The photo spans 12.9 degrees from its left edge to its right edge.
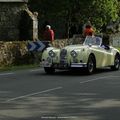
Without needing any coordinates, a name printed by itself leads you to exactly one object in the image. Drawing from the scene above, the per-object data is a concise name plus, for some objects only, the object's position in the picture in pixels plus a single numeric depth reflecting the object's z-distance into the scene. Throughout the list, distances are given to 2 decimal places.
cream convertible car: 18.39
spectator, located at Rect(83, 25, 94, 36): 26.20
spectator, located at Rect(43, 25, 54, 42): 26.30
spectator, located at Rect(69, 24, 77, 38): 44.94
